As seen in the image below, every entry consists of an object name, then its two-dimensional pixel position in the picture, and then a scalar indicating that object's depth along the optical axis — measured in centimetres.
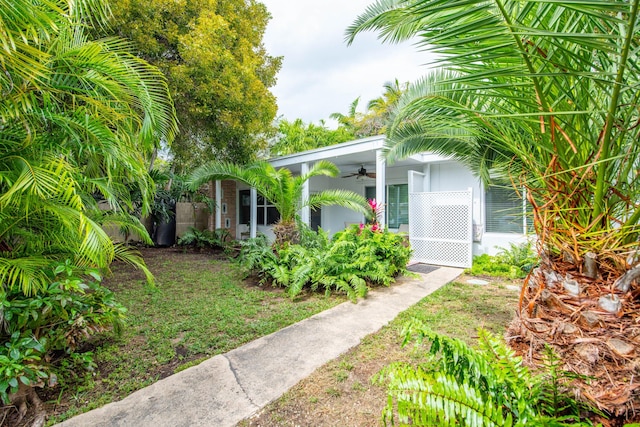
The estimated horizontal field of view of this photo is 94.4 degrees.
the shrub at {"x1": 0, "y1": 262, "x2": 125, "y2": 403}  204
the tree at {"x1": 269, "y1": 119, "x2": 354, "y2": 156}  1845
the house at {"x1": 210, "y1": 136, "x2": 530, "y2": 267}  749
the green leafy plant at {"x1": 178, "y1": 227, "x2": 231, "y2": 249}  1009
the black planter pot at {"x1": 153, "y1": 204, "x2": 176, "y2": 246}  1034
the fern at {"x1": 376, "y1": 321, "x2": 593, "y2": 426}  133
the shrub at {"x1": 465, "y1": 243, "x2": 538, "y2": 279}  635
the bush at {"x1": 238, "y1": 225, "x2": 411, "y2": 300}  510
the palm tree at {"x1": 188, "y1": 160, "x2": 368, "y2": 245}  674
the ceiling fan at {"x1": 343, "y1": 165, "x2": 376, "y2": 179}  988
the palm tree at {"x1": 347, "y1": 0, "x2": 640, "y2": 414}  130
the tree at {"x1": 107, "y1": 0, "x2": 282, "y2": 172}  674
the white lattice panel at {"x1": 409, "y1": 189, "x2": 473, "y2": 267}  739
